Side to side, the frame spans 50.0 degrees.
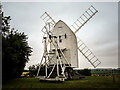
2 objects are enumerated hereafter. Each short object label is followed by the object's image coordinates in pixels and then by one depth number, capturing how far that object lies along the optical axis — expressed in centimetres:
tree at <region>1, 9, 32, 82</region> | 1223
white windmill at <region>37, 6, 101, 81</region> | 1650
